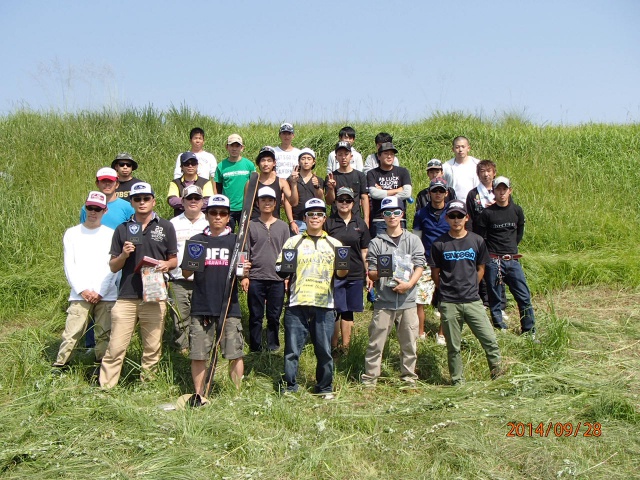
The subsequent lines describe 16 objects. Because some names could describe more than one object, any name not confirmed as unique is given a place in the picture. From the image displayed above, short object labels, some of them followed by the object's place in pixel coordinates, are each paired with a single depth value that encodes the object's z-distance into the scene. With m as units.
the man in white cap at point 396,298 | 6.61
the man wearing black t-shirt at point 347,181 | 8.19
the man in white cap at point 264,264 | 7.26
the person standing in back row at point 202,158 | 9.21
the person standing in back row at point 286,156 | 8.92
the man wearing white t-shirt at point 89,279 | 6.70
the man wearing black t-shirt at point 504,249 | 7.75
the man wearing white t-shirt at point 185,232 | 7.28
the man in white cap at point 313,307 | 6.34
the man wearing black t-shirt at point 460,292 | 6.61
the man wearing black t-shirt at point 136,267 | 6.38
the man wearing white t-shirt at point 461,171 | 8.71
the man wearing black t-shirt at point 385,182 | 8.30
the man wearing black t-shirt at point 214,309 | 6.18
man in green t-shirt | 8.72
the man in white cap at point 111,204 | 7.39
